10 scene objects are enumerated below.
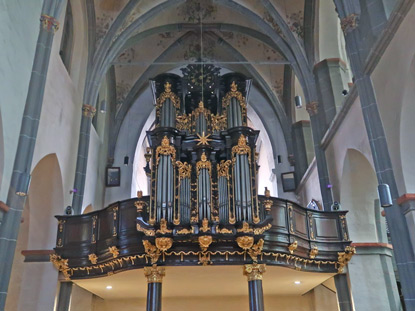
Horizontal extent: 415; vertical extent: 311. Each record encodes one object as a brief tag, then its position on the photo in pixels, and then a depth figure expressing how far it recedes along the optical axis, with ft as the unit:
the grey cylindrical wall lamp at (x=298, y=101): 52.01
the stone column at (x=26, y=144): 29.25
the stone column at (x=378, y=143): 28.99
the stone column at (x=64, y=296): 39.34
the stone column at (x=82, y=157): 46.80
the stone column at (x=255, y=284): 33.78
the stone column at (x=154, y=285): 33.72
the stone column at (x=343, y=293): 39.01
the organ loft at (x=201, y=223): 34.71
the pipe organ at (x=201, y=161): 35.63
